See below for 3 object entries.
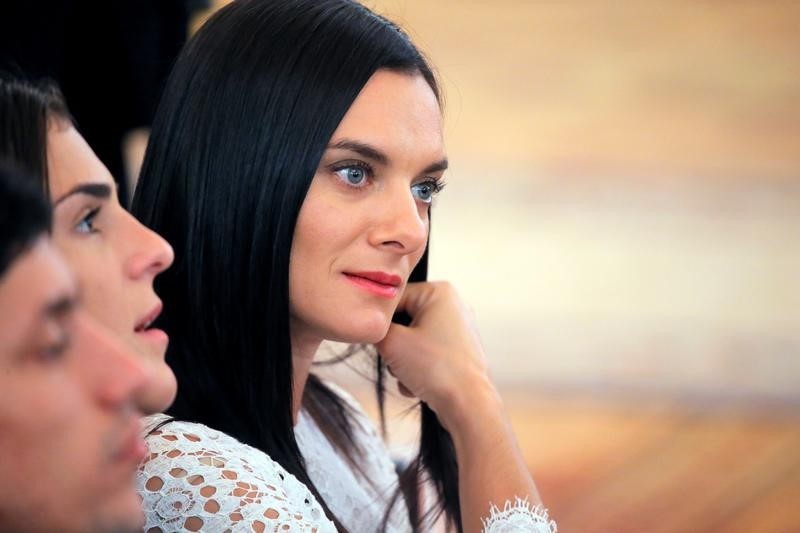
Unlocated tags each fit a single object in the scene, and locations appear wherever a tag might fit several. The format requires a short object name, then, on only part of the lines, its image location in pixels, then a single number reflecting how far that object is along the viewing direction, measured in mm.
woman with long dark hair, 2658
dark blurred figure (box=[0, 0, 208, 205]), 3074
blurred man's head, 2124
